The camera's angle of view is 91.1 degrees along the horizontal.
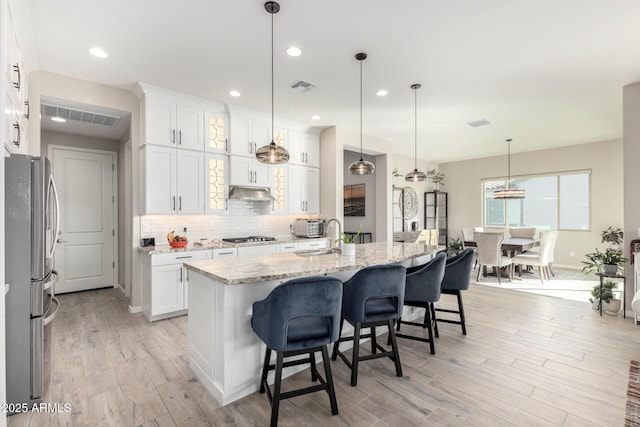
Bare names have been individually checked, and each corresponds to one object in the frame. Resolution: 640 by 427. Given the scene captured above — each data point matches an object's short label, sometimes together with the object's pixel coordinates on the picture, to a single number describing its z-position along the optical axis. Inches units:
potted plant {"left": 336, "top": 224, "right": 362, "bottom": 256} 117.1
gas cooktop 187.5
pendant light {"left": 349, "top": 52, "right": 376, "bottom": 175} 148.2
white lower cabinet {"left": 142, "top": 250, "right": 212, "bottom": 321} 148.6
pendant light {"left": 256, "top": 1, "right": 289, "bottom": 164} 110.2
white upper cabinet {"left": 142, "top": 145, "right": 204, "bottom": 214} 157.8
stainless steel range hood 187.5
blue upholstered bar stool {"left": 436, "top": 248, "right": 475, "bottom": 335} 131.0
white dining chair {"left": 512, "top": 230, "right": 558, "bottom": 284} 226.2
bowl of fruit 159.9
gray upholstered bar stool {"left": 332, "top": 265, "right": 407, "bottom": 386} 91.0
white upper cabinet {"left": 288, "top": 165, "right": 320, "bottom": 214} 218.1
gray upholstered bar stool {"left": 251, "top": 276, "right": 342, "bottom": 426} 73.0
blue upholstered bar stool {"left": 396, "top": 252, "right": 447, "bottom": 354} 113.3
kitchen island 84.4
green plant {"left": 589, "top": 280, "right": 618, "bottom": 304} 158.1
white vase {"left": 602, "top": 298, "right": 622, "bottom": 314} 157.6
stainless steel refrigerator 80.7
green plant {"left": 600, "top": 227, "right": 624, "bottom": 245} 226.5
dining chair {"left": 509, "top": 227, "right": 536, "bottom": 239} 285.7
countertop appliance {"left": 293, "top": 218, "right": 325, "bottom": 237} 214.8
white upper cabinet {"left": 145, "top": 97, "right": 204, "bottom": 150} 157.6
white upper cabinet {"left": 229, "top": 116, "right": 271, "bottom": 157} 187.9
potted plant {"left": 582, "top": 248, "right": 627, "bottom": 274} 161.8
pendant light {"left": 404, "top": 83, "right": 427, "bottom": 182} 176.1
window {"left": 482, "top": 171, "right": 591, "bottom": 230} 288.8
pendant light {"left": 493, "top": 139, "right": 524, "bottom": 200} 267.4
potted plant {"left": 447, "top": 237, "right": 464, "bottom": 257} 279.7
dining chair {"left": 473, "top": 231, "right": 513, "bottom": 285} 226.7
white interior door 198.8
